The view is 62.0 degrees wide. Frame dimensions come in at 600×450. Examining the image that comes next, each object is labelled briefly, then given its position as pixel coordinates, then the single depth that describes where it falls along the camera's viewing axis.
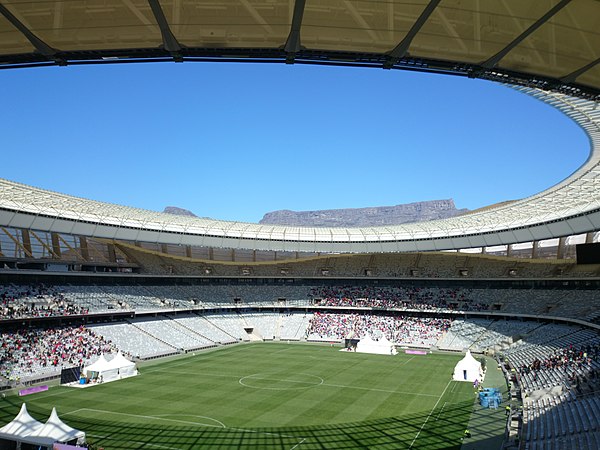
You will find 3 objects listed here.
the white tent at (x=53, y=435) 20.40
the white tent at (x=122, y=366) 37.84
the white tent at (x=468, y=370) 36.44
